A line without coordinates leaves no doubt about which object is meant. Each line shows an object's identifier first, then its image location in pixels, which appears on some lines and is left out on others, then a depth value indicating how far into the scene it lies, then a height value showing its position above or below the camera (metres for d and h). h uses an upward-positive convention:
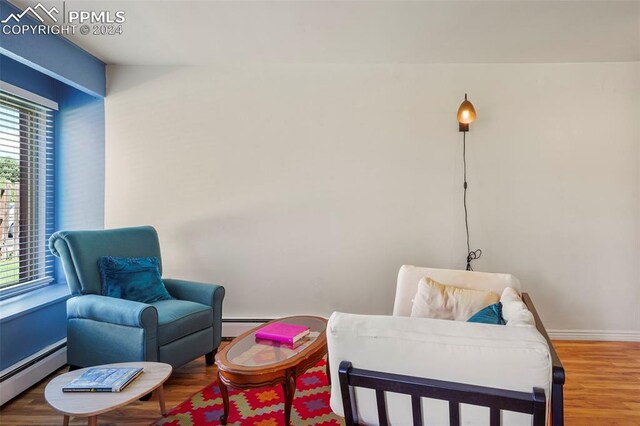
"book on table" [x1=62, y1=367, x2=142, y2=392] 1.80 -0.78
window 2.88 +0.20
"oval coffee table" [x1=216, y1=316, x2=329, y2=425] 1.85 -0.72
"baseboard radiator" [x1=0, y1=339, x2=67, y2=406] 2.34 -1.00
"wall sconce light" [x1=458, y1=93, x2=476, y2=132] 3.17 +0.84
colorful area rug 2.13 -1.12
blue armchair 2.34 -0.64
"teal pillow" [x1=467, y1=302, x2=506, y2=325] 1.84 -0.49
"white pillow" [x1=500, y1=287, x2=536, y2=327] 1.60 -0.43
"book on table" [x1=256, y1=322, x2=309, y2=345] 2.17 -0.68
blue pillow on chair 2.68 -0.45
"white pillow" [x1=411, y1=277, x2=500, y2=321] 2.14 -0.49
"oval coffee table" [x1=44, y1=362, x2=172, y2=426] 1.67 -0.82
